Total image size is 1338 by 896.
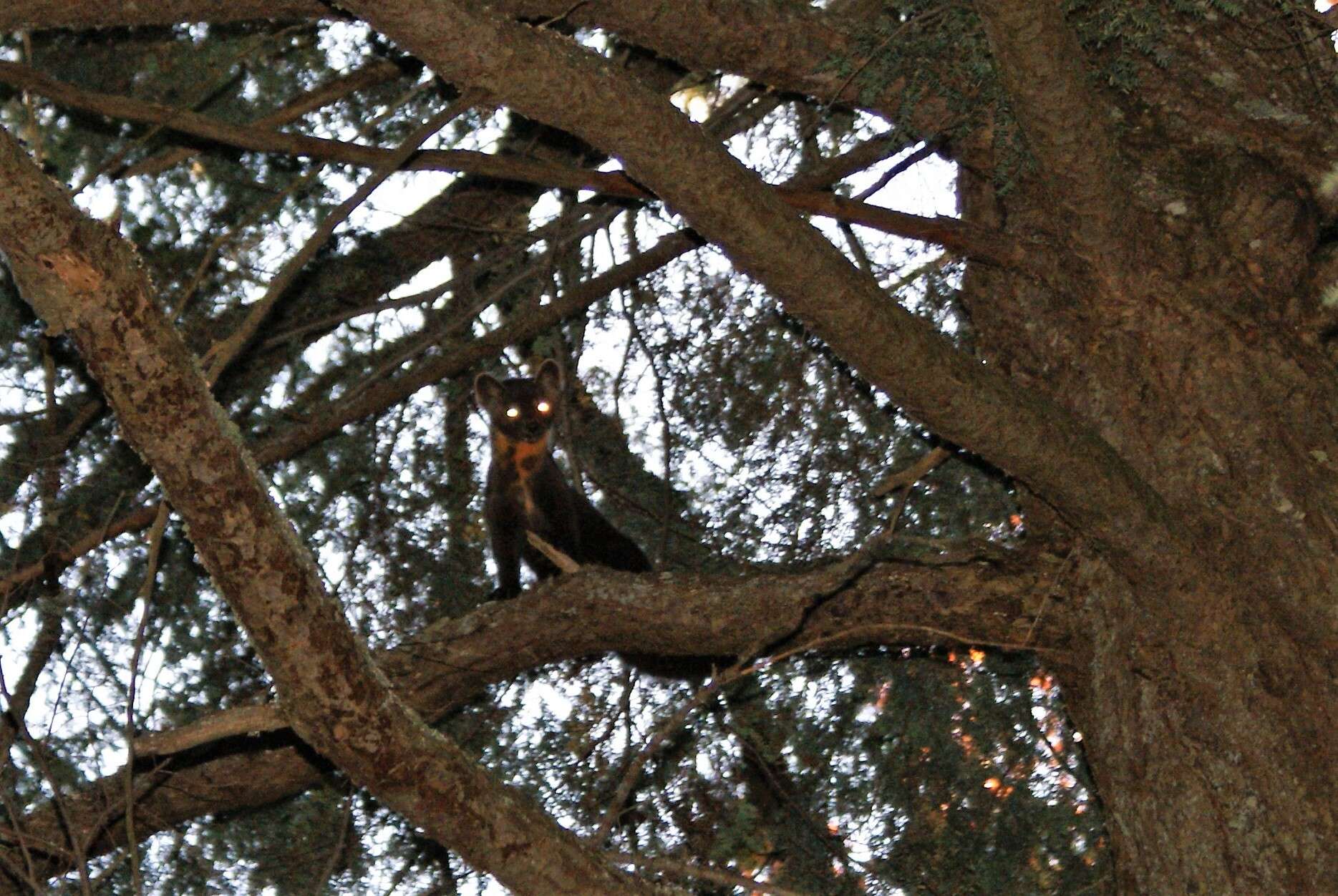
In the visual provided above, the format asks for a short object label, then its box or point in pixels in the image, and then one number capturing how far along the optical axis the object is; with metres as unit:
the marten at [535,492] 15.00
